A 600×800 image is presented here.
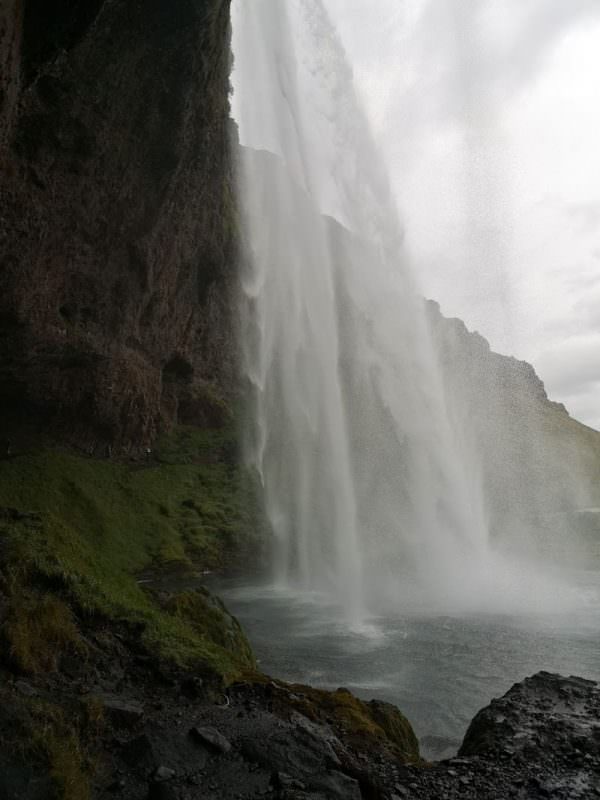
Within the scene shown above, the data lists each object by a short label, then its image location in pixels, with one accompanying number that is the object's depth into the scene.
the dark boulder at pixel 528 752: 6.73
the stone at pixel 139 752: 6.16
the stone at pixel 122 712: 6.81
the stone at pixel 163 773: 5.92
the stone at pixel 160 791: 5.63
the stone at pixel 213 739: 6.67
